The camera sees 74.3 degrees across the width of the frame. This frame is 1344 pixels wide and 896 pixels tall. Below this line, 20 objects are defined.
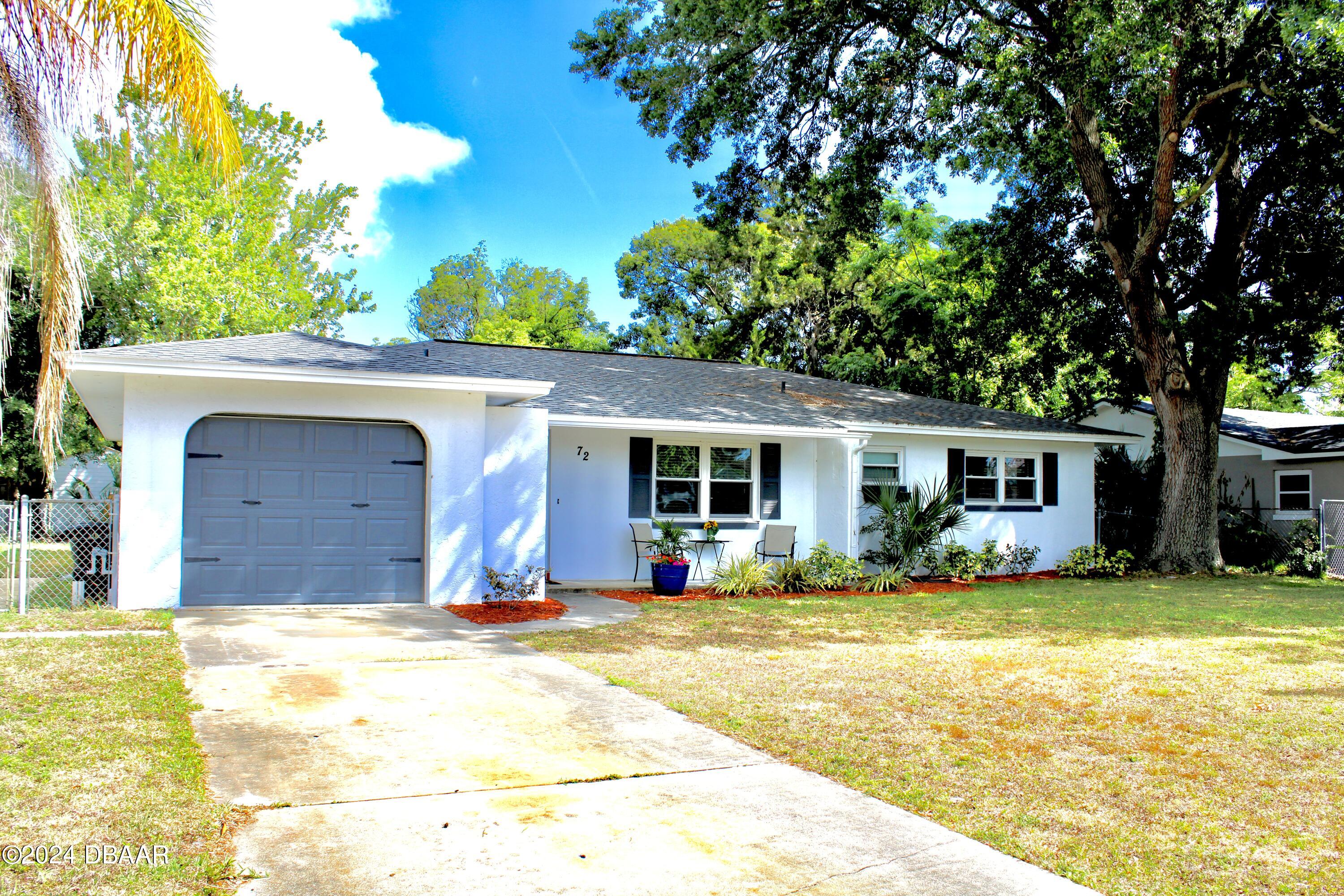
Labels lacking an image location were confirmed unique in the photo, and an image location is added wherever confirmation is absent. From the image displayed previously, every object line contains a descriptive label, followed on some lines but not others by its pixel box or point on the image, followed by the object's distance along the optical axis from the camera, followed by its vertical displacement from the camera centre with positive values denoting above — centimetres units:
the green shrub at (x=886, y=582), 1462 -147
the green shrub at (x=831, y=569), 1449 -125
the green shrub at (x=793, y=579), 1415 -138
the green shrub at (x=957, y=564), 1612 -128
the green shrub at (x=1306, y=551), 1731 -110
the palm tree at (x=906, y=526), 1532 -57
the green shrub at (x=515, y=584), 1109 -119
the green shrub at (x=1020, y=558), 1720 -124
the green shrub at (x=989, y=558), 1667 -120
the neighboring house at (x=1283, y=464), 2055 +78
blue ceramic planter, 1332 -131
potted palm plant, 1334 -107
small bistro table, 1458 -91
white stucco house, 995 +37
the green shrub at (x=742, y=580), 1360 -135
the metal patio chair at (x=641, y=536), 1442 -73
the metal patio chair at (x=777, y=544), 1491 -86
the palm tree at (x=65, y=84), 770 +357
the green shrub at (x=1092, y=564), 1720 -136
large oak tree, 1430 +662
